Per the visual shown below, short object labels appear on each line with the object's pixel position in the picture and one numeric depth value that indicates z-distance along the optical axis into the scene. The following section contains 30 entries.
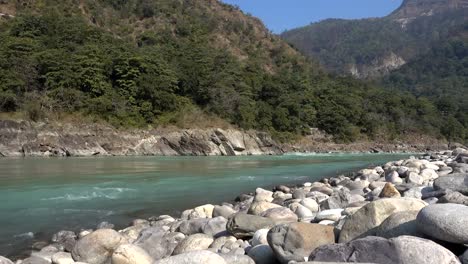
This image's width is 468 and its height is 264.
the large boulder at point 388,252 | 4.22
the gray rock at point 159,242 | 7.50
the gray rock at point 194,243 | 7.18
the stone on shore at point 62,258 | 7.24
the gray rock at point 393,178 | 12.80
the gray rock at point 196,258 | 4.68
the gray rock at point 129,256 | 6.30
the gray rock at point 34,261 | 7.28
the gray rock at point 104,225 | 10.86
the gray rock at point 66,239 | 8.88
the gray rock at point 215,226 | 8.11
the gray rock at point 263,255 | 5.72
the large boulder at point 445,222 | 4.52
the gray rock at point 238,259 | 5.43
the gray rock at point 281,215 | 7.82
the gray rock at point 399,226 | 5.12
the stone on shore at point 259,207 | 9.00
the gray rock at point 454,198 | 6.78
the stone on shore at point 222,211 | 10.09
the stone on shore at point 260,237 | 6.33
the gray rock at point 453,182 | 8.25
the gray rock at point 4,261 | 6.45
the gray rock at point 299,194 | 11.88
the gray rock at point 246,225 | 7.22
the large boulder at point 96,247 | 7.53
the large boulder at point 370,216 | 5.63
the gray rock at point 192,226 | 8.61
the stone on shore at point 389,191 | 9.38
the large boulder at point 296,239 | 5.42
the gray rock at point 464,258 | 4.24
